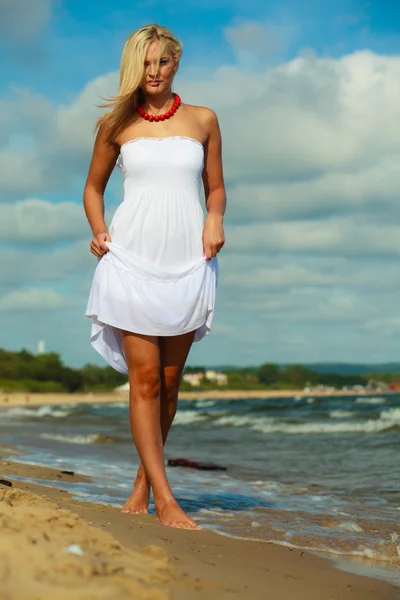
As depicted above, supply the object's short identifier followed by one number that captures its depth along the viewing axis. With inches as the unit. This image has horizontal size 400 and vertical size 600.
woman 138.9
